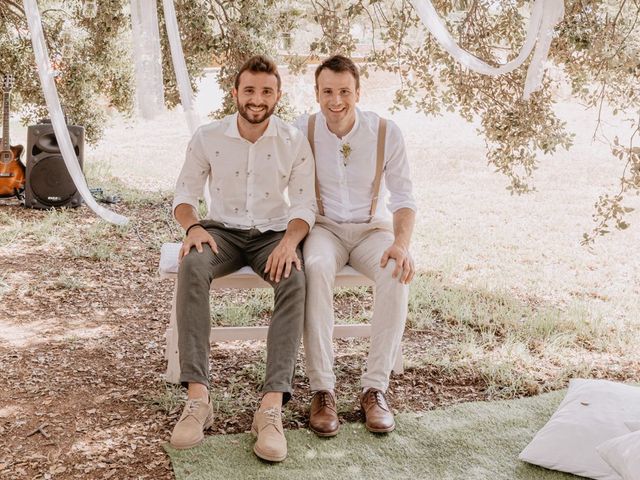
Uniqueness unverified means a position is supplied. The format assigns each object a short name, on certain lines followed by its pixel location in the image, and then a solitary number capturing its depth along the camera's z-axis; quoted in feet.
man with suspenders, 8.69
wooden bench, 9.16
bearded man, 8.26
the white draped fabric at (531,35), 9.10
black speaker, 19.08
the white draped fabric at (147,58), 9.73
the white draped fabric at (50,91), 10.57
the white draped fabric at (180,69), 10.03
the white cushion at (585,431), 7.70
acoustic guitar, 19.84
